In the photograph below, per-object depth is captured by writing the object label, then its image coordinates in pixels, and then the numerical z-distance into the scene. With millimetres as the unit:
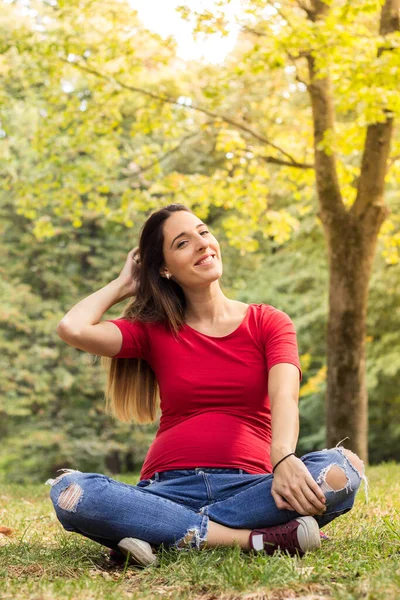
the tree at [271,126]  8219
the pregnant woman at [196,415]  3305
